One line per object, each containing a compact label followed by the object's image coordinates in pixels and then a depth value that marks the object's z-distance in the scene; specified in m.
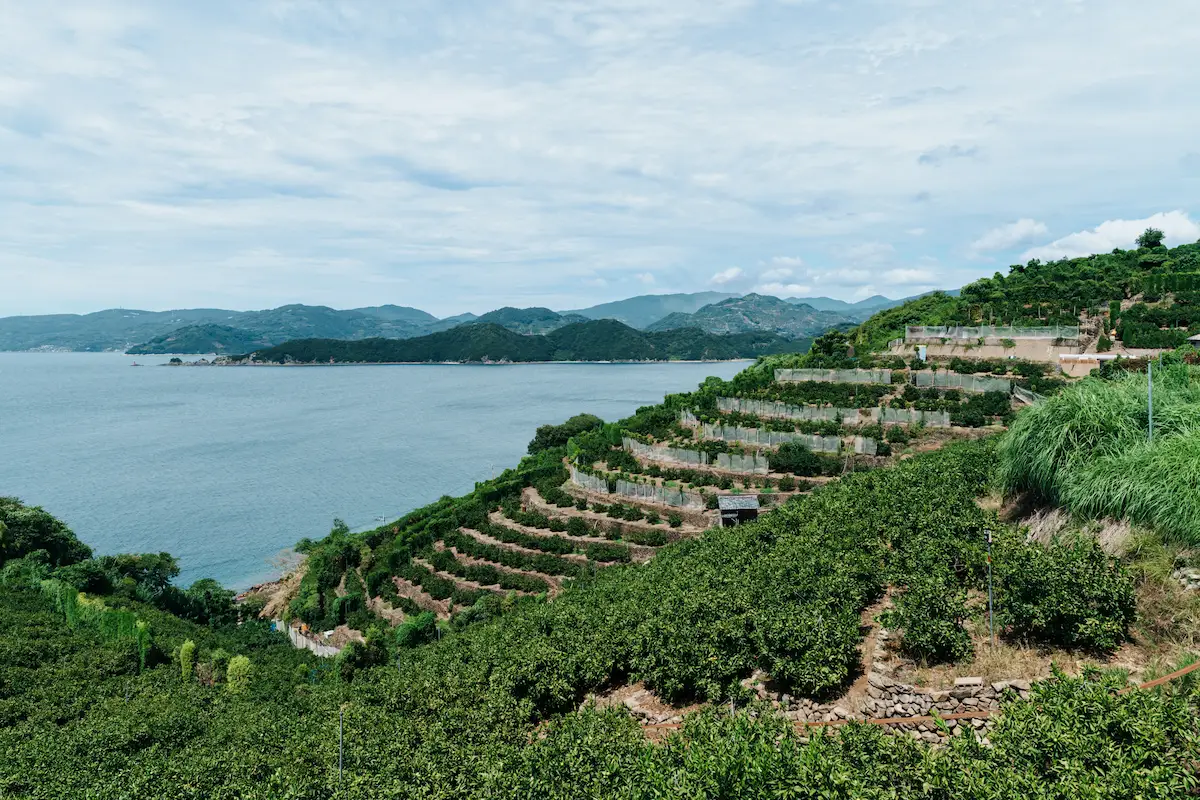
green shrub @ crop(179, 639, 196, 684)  26.47
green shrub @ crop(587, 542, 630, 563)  30.36
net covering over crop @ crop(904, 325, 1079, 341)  41.66
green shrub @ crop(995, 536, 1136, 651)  10.32
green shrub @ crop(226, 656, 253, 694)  24.77
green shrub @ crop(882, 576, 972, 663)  11.03
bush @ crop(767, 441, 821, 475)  32.84
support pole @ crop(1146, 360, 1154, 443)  12.74
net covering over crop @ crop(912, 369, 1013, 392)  36.16
